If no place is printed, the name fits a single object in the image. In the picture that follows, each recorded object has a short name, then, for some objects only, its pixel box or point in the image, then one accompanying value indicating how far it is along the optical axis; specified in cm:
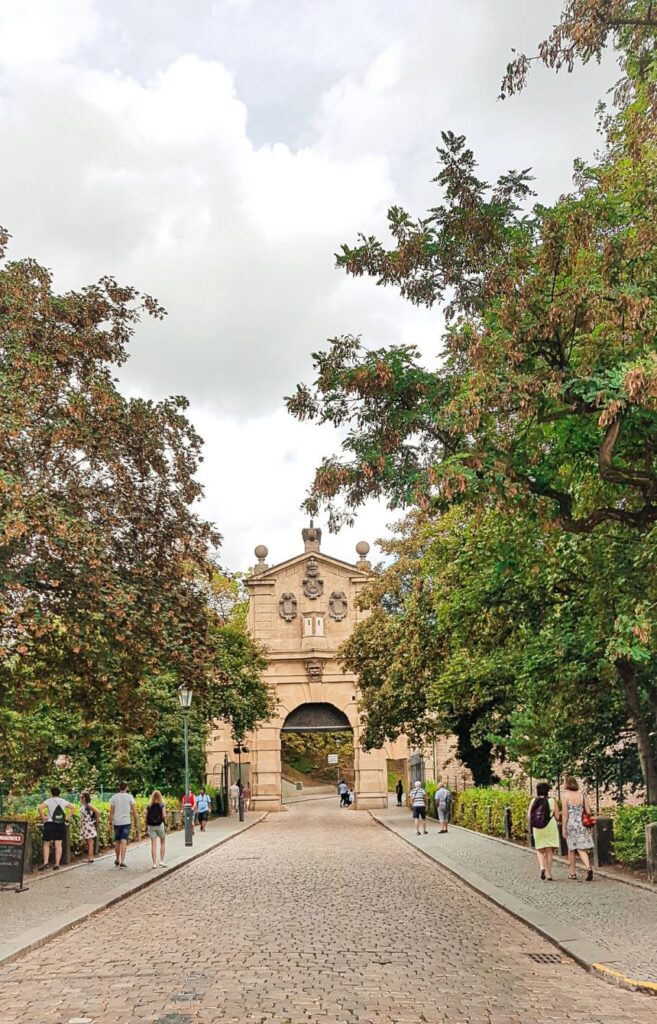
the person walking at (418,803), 3269
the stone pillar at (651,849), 1598
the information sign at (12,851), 1720
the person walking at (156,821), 2172
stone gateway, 5838
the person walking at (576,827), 1727
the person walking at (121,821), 2184
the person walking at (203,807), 3891
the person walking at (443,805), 3300
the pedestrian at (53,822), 2152
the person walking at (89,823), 2405
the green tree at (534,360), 1157
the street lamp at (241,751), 4488
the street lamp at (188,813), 2925
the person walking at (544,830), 1725
